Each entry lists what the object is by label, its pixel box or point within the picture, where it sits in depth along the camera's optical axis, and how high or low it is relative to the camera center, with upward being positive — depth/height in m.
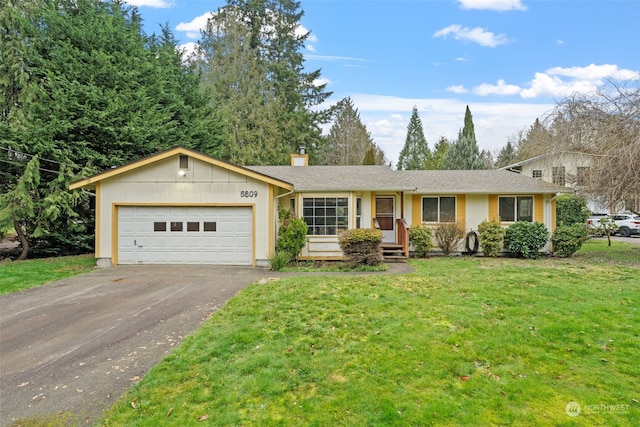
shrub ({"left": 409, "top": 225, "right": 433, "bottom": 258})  12.64 -0.90
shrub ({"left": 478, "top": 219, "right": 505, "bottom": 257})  12.62 -0.85
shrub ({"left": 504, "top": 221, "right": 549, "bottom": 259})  12.43 -0.88
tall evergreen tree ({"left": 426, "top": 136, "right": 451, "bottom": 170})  37.33 +7.18
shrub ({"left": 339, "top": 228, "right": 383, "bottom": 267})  10.18 -0.92
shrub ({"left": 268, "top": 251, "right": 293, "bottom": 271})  10.20 -1.33
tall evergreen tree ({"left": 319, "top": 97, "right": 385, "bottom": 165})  35.09 +7.84
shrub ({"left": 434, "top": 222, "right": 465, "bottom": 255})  12.91 -0.79
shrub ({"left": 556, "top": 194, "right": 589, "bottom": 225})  19.12 +0.07
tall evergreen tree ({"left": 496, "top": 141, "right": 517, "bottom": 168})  39.34 +6.92
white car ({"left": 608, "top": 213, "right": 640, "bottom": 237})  21.00 -0.69
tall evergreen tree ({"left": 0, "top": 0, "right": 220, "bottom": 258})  12.66 +4.53
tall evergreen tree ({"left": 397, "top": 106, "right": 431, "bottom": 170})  41.50 +8.36
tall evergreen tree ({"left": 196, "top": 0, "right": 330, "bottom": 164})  27.80 +11.94
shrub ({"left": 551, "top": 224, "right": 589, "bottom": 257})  12.45 -0.93
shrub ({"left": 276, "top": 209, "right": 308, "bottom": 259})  11.02 -0.68
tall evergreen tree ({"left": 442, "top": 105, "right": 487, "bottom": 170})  29.34 +5.11
